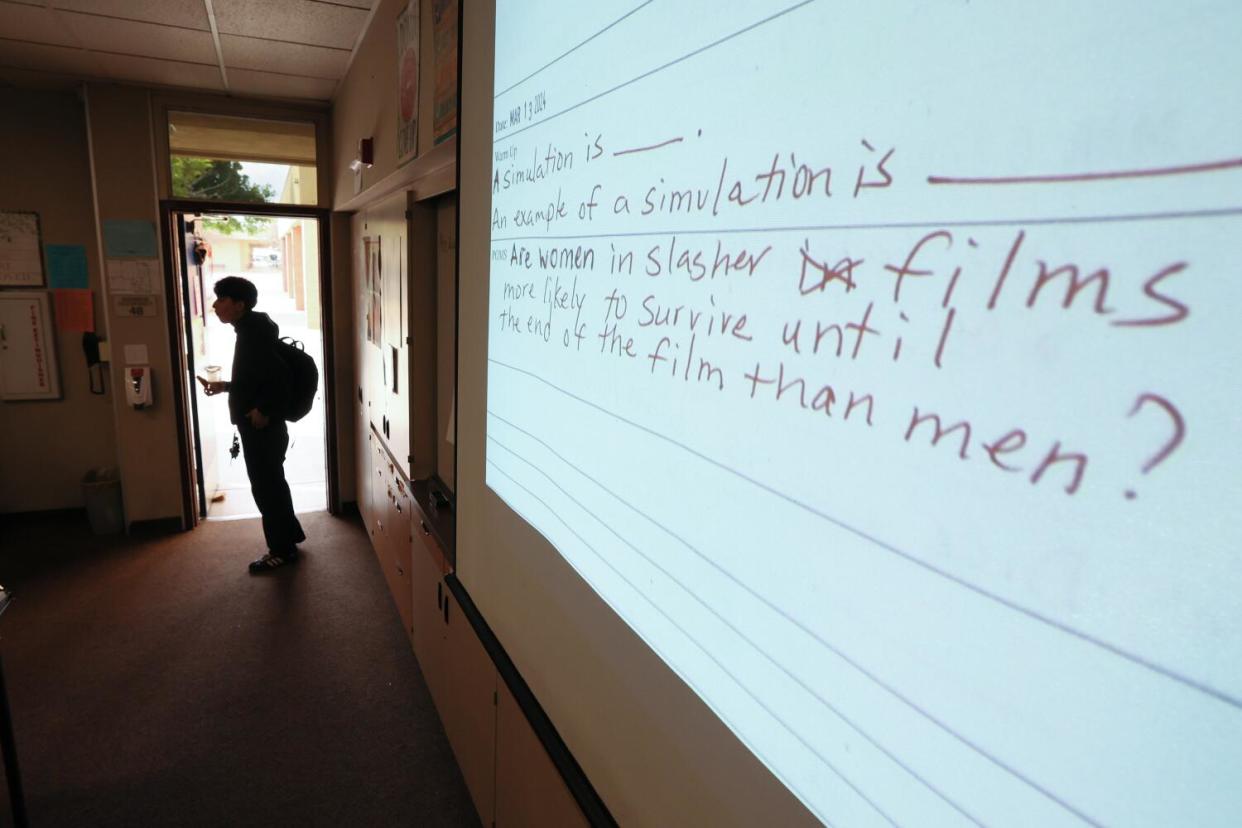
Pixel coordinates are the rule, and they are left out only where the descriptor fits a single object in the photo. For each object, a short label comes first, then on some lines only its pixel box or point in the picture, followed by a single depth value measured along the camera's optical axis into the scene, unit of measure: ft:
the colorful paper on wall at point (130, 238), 12.00
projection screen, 1.06
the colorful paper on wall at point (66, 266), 12.67
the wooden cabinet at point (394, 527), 8.69
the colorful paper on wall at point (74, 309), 12.82
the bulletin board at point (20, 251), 12.40
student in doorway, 10.55
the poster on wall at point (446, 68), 5.90
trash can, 12.82
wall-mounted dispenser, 12.41
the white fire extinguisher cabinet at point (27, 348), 12.62
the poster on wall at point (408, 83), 7.25
